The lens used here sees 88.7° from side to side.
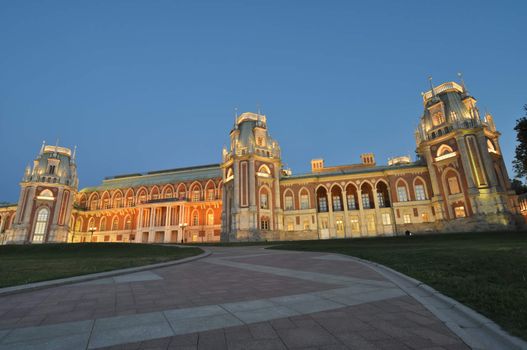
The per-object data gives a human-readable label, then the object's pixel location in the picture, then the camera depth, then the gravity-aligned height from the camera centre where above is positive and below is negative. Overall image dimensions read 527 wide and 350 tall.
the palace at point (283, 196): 41.25 +9.04
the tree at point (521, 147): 26.06 +8.47
